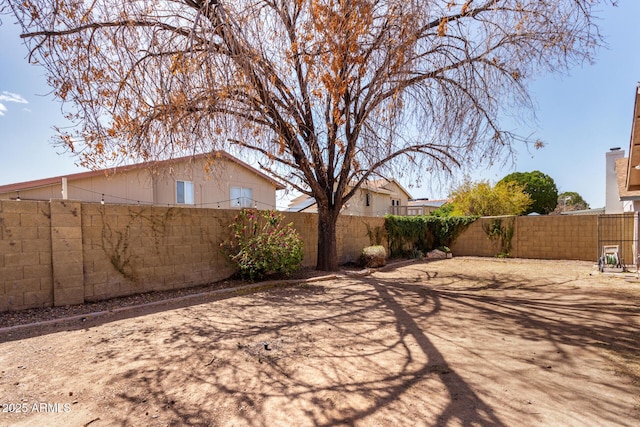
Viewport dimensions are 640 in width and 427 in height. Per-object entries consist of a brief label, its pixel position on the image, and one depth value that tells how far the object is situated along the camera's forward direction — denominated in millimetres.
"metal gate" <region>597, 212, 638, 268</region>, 12047
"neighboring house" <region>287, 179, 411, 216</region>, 23903
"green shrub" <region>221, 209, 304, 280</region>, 7637
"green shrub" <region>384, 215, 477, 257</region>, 14898
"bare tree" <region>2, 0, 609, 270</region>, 4762
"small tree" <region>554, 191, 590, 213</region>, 41312
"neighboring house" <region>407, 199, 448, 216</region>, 33669
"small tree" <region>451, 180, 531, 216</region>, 21109
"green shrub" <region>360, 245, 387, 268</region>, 11406
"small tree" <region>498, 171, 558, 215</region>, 30359
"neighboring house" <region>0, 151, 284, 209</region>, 7930
